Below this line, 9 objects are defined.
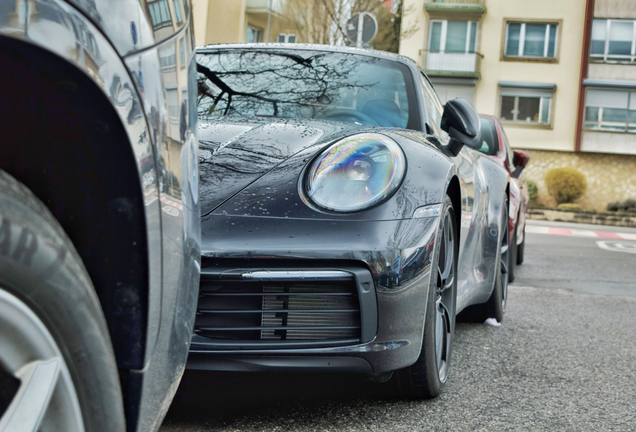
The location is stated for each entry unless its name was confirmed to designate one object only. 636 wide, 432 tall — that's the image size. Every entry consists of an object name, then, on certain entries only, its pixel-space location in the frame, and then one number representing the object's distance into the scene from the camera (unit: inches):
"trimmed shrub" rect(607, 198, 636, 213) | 999.4
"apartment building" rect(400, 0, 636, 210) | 1118.4
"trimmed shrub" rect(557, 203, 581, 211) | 974.1
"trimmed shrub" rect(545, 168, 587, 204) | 1047.6
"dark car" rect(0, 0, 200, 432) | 42.6
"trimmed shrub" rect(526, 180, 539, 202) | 1056.4
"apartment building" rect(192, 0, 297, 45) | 1063.0
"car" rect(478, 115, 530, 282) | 263.4
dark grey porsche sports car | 86.5
